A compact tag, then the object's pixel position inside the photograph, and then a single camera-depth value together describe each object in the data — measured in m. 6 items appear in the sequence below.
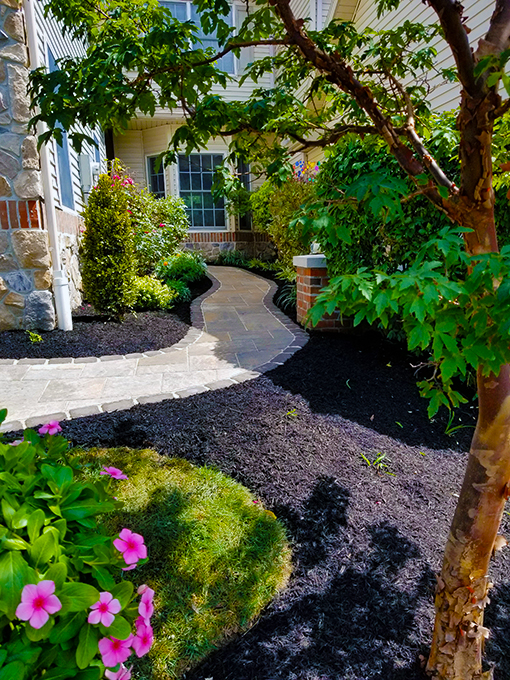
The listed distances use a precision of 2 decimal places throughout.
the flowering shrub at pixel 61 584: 0.80
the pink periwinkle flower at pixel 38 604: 0.78
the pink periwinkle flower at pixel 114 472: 1.31
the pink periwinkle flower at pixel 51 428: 1.45
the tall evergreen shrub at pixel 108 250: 5.06
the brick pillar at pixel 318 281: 4.63
